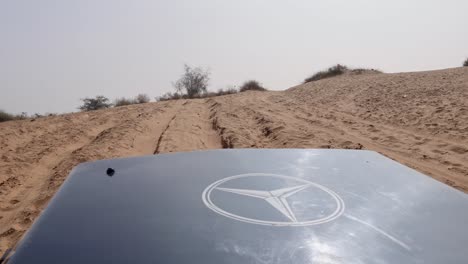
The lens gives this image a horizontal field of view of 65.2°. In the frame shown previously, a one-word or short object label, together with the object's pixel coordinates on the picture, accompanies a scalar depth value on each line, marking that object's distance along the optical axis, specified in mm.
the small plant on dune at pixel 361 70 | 19644
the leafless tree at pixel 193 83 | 29706
